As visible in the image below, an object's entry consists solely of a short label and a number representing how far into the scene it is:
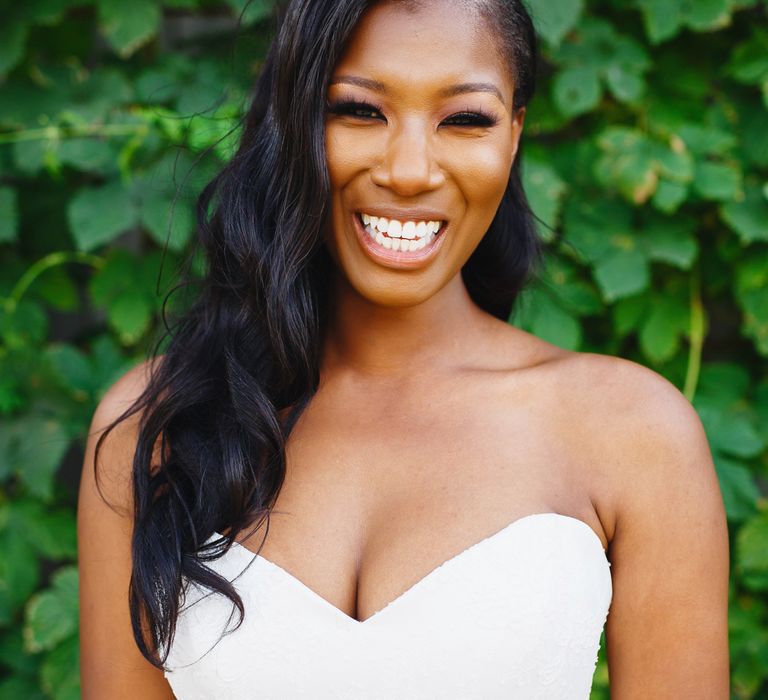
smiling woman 1.69
